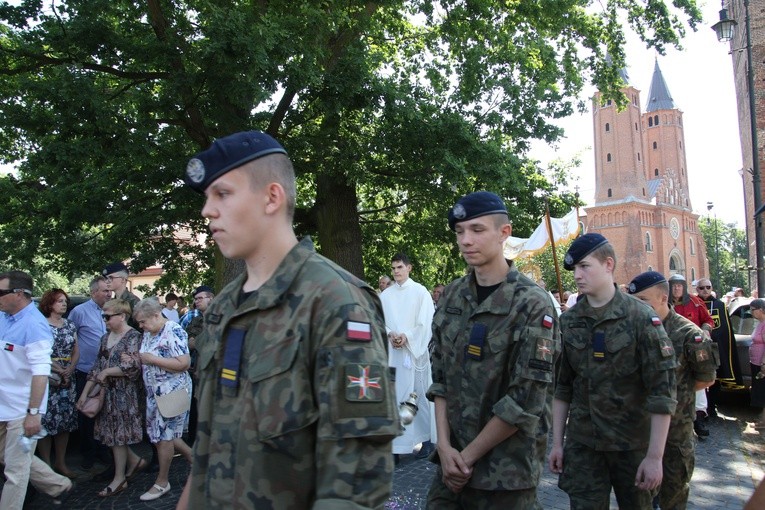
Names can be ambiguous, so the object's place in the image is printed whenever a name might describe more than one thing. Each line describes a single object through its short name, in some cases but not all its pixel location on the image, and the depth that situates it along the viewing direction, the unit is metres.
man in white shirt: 5.10
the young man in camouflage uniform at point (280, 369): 1.60
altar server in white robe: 7.96
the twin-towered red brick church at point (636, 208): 86.19
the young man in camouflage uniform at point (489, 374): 2.69
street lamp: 15.51
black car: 10.39
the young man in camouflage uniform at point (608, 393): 3.55
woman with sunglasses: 6.54
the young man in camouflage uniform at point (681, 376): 4.22
